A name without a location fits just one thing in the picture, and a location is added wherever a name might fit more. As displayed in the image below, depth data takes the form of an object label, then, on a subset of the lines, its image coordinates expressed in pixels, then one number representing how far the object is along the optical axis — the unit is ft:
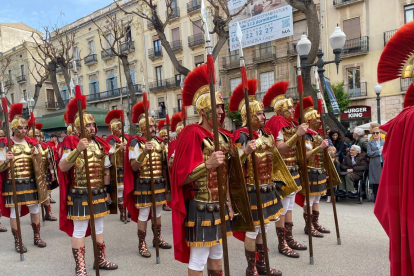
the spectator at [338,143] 26.50
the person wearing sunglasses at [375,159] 23.65
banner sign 63.00
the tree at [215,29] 36.24
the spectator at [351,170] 24.99
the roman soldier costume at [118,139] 22.84
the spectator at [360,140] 26.43
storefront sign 65.62
